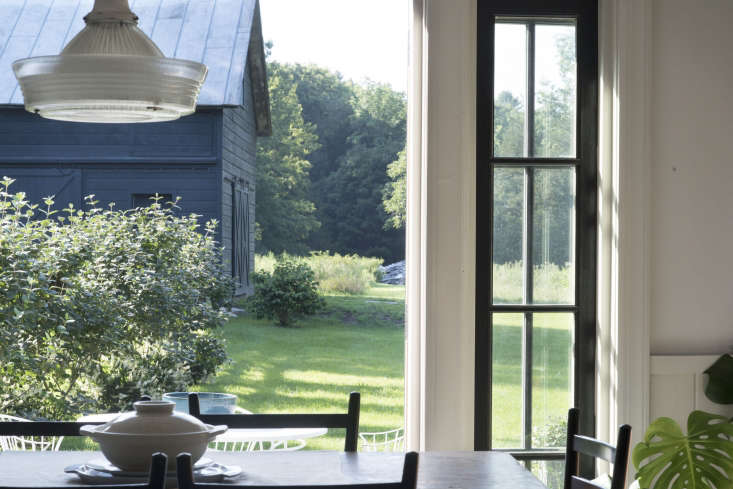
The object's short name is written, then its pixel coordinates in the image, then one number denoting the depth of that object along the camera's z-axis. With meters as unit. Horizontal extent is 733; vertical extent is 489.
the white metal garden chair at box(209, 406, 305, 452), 5.30
